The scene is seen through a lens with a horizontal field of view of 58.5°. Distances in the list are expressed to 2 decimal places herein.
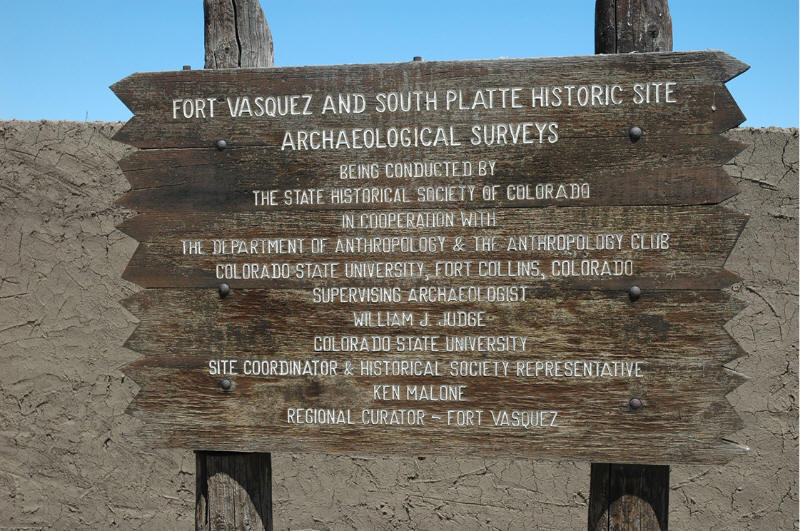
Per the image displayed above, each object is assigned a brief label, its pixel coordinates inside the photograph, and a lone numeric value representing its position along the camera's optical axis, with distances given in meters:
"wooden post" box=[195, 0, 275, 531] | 2.53
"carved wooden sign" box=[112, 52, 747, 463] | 2.23
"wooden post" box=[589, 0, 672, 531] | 2.34
